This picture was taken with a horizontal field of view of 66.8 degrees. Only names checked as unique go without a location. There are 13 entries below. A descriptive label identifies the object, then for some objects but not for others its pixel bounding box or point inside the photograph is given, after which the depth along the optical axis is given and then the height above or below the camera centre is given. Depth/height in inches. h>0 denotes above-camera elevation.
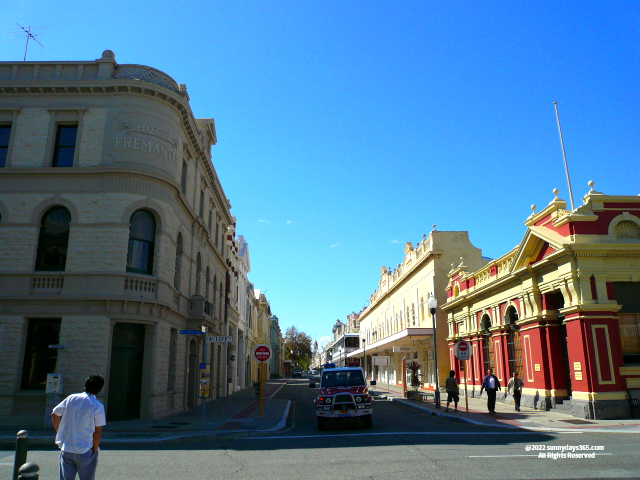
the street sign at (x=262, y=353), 689.6 +10.2
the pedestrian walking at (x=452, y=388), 781.9 -44.1
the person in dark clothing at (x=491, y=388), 726.5 -40.8
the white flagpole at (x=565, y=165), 776.9 +316.0
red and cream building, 668.7 +81.6
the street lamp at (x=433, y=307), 852.6 +92.2
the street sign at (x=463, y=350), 722.8 +14.9
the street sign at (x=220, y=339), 681.6 +29.4
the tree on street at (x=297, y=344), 4052.7 +132.3
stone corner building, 660.7 +182.1
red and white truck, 592.7 -51.7
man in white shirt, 214.1 -31.4
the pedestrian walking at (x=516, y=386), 767.7 -41.2
